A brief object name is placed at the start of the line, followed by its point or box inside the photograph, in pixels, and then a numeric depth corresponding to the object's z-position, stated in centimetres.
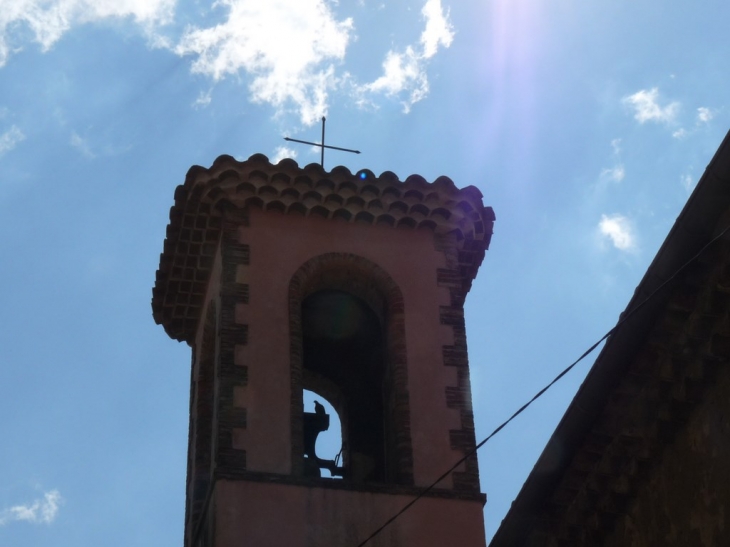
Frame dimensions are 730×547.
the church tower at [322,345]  1327
